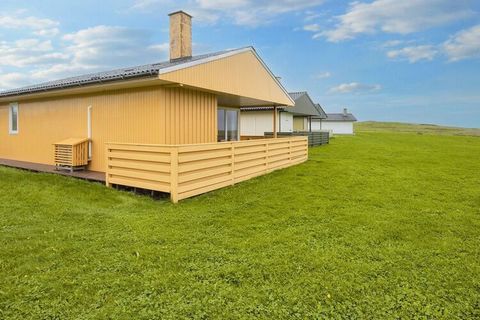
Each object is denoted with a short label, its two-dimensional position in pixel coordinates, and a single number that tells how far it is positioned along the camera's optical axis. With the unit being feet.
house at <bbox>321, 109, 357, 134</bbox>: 166.71
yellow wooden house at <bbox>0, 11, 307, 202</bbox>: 24.95
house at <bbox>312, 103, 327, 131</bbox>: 125.18
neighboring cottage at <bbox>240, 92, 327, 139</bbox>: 82.64
